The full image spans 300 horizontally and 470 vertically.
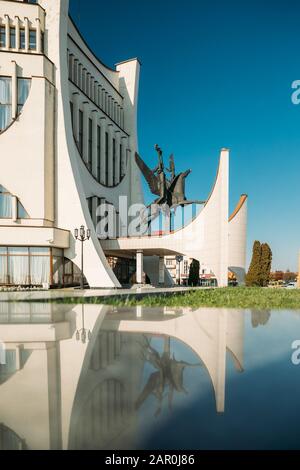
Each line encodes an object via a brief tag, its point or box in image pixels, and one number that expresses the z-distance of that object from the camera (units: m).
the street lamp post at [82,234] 24.17
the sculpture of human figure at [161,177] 30.93
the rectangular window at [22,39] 25.69
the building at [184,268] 81.69
